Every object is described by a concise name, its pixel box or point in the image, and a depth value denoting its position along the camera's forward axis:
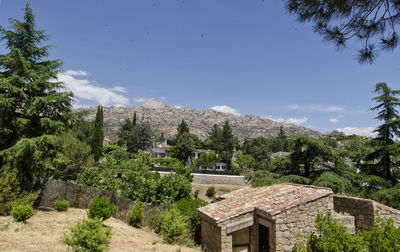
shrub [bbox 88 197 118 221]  11.14
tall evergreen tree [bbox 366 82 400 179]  17.39
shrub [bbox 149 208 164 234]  12.84
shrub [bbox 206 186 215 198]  33.50
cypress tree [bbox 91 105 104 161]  40.56
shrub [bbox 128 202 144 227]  13.23
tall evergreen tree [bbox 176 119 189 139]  74.19
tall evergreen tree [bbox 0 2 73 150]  12.75
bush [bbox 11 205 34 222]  10.41
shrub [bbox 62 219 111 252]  6.53
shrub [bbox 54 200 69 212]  13.61
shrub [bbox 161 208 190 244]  10.66
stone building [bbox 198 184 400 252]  8.75
